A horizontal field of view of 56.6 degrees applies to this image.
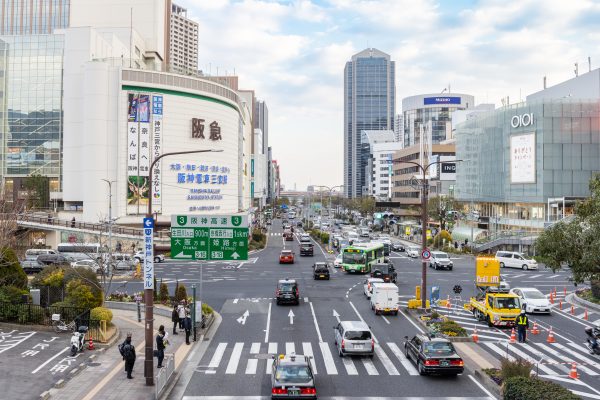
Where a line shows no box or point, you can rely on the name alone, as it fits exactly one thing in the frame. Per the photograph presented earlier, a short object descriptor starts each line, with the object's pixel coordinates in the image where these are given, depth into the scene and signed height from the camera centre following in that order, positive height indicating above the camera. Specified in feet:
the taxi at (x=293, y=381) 58.59 -18.28
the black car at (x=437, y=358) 68.90 -18.45
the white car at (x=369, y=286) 132.64 -18.71
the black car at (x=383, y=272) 159.94 -17.98
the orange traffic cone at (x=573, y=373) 69.56 -20.32
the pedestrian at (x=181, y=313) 96.13 -18.36
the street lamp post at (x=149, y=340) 66.33 -15.96
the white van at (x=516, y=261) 205.26 -18.73
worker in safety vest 91.23 -19.13
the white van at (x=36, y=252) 204.03 -16.53
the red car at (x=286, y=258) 212.56 -18.78
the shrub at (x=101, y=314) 89.84 -17.41
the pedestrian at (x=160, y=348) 73.65 -18.77
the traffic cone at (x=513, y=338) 92.29 -21.24
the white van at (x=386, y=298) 113.50 -18.22
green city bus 186.60 -16.46
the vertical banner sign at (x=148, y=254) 69.62 -5.96
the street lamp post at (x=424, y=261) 114.93 -10.76
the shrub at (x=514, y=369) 61.57 -17.69
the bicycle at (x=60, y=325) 92.22 -19.79
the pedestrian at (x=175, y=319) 96.63 -19.33
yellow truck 102.22 -18.49
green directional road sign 92.32 -4.82
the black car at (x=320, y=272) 167.84 -18.97
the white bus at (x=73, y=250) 179.60 -15.77
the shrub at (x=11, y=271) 106.52 -12.56
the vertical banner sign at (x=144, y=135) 256.32 +33.65
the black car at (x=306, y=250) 242.78 -17.88
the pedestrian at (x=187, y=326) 87.61 -18.62
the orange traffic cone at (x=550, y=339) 91.60 -21.09
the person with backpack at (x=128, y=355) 67.31 -17.89
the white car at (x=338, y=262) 200.34 -19.29
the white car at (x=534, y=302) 116.69 -19.22
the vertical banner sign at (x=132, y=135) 254.27 +33.06
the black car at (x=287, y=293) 122.93 -18.68
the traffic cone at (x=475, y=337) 90.60 -20.82
